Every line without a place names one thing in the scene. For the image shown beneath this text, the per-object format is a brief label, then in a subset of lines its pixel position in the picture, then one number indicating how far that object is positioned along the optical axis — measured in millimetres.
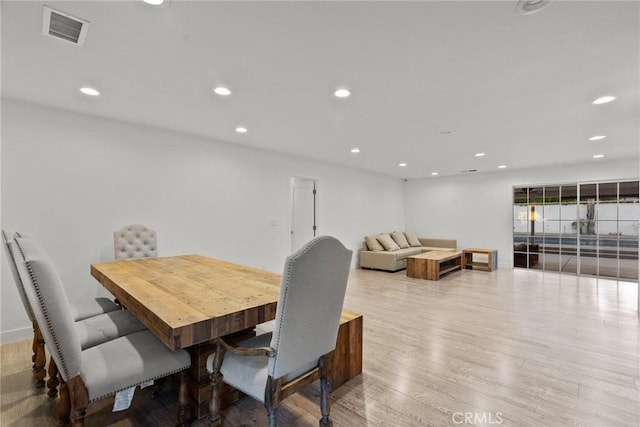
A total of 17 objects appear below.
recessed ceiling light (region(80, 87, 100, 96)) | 2639
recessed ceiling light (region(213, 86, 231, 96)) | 2625
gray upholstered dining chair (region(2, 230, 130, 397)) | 1808
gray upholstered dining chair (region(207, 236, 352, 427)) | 1250
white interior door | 6215
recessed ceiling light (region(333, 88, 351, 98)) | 2645
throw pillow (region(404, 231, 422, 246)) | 8023
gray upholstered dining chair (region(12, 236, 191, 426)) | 1222
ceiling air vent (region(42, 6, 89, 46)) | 1676
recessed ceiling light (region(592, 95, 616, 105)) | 2748
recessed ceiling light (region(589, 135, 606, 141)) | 4102
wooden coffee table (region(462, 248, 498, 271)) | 6641
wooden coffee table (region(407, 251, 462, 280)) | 5641
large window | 5871
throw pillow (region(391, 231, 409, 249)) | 7555
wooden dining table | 1350
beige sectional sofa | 6505
